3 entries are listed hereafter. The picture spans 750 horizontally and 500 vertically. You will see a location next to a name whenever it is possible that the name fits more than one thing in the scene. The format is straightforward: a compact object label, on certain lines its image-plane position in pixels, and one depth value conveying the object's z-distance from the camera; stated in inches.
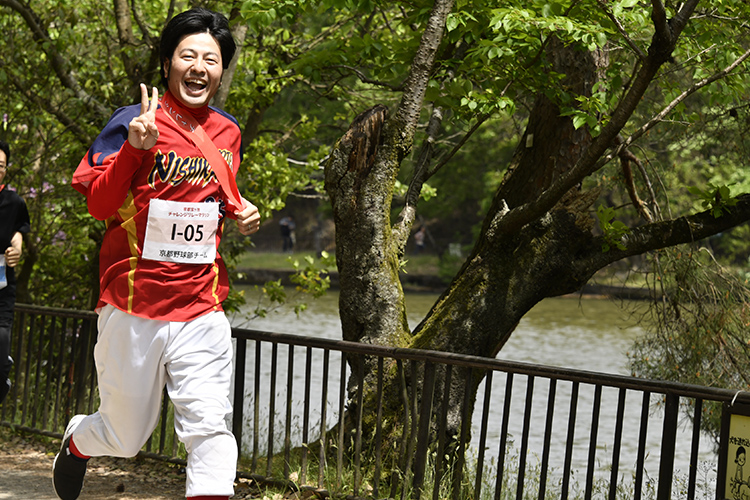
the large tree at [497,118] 379.2
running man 260.8
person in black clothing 390.3
